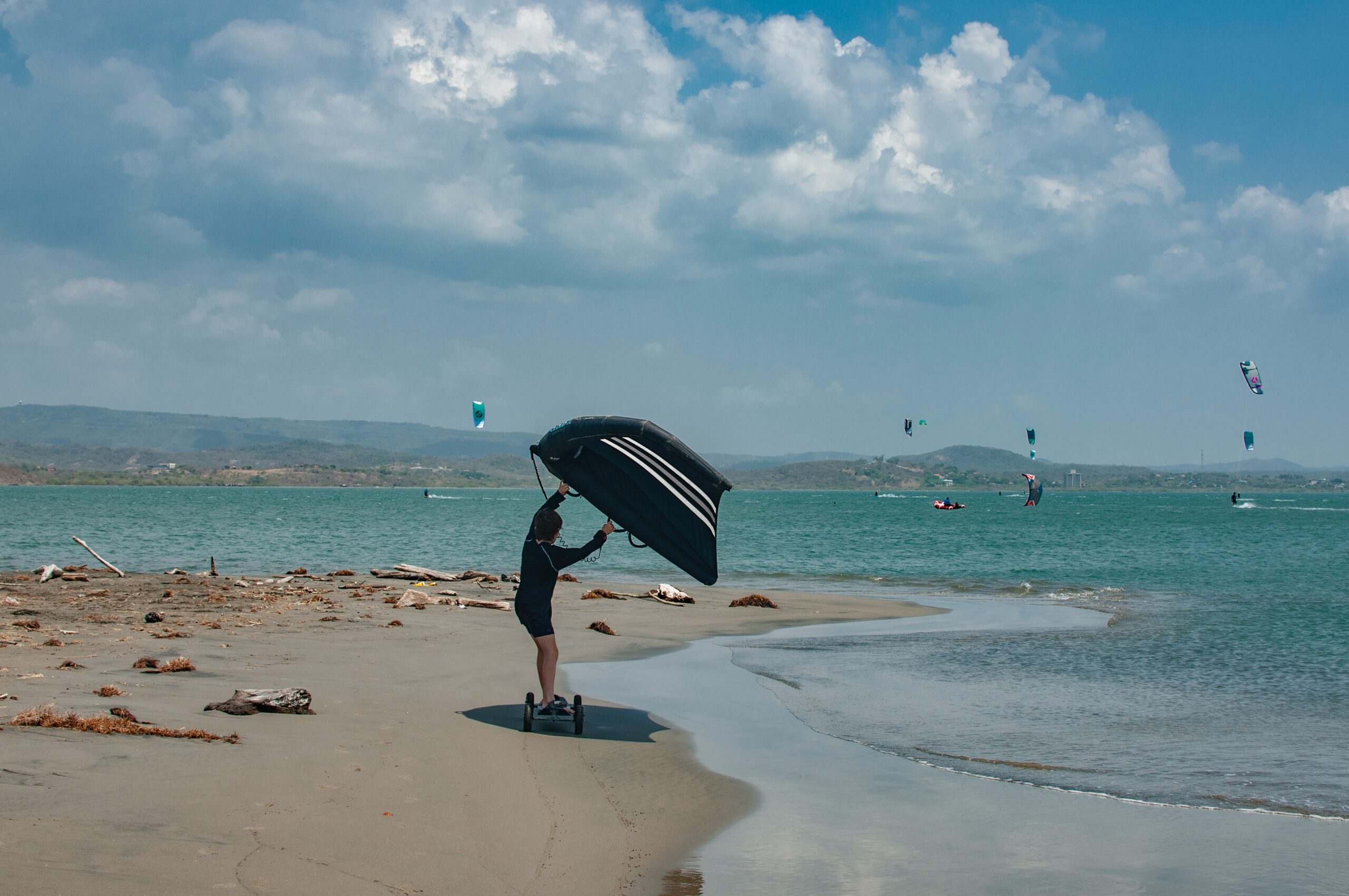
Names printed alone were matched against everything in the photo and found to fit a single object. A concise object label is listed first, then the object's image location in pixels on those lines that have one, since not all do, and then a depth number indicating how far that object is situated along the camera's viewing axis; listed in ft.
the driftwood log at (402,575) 88.07
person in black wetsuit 30.91
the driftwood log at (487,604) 67.62
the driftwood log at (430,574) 86.74
